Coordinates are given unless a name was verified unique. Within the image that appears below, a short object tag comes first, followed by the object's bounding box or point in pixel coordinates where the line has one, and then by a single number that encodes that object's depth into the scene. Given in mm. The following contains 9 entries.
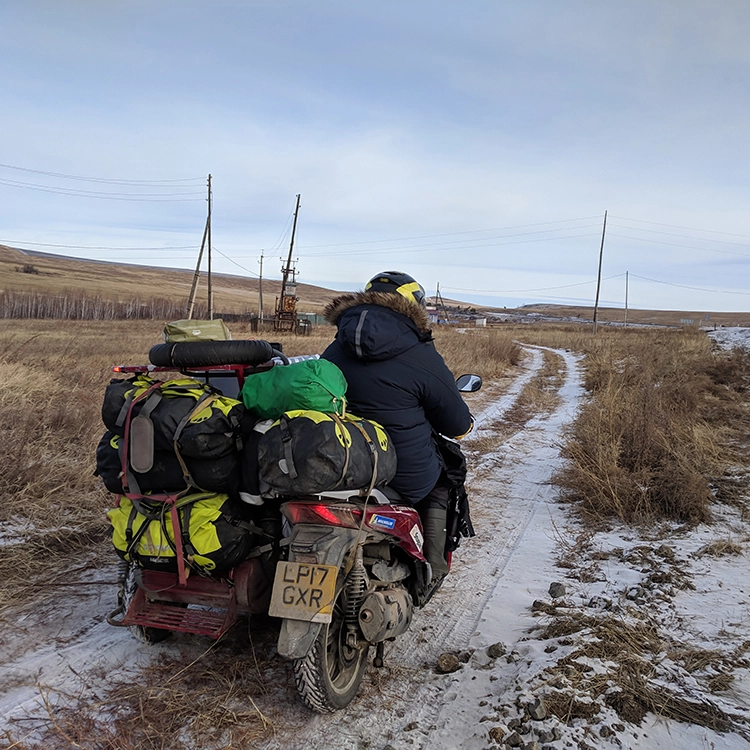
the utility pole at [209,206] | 35741
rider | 3088
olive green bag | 3232
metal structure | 45812
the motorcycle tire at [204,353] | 3031
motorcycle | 2533
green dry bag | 2605
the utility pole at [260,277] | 52225
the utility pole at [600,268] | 49531
